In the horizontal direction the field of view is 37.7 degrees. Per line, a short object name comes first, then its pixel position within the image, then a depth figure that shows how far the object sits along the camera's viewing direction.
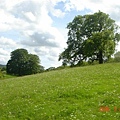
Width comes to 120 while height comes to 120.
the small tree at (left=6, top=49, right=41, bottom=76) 74.97
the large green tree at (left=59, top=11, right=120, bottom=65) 43.14
